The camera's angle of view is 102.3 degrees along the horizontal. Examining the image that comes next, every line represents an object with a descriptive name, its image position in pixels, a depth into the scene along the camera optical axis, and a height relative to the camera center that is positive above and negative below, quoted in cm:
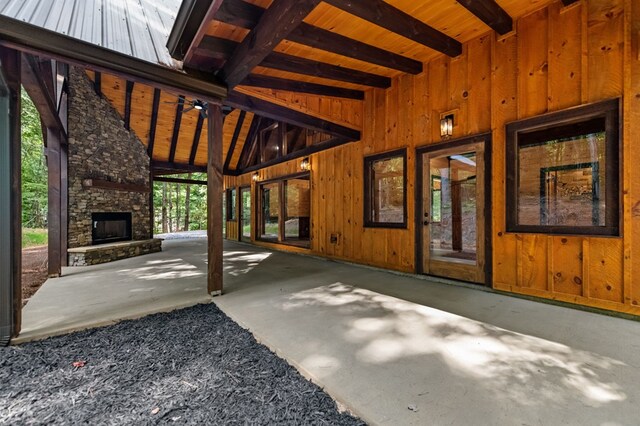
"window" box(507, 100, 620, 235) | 271 +46
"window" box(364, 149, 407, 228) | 459 +43
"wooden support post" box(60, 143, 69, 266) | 552 +34
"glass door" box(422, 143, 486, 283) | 385 +0
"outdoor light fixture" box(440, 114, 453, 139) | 386 +129
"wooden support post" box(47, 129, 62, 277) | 440 +37
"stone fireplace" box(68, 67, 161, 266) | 593 +82
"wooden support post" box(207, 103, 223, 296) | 335 +17
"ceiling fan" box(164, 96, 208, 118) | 553 +235
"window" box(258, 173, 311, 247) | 793 +8
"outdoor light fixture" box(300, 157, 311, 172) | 665 +127
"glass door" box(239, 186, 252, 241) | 965 -1
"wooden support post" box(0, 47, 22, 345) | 211 +11
